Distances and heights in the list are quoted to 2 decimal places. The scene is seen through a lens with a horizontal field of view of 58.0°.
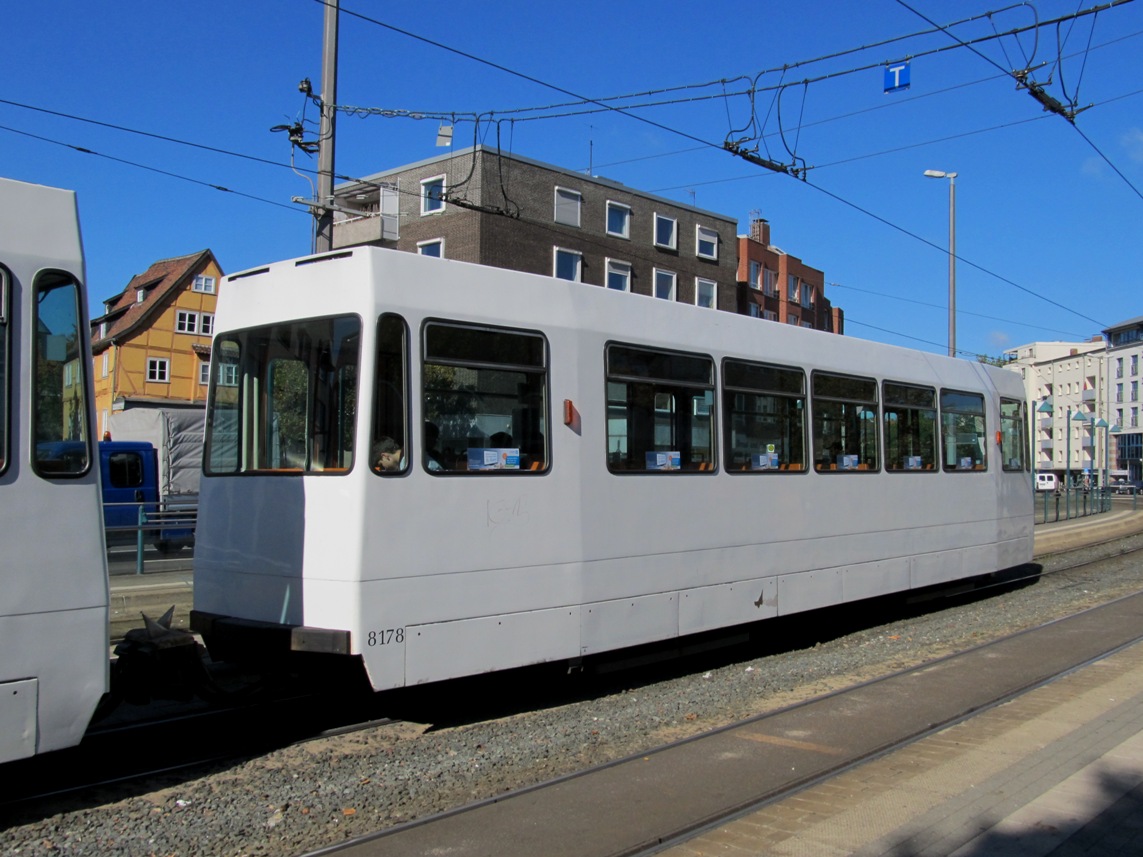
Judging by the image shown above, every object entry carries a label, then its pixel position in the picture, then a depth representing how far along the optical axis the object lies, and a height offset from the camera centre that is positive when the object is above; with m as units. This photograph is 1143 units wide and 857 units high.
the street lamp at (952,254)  25.75 +5.68
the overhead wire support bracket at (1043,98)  12.30 +4.57
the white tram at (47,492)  4.99 -0.05
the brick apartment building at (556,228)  37.75 +10.01
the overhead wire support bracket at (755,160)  13.58 +4.21
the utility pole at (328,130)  14.05 +4.77
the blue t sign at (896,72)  12.59 +4.93
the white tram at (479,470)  6.77 +0.05
